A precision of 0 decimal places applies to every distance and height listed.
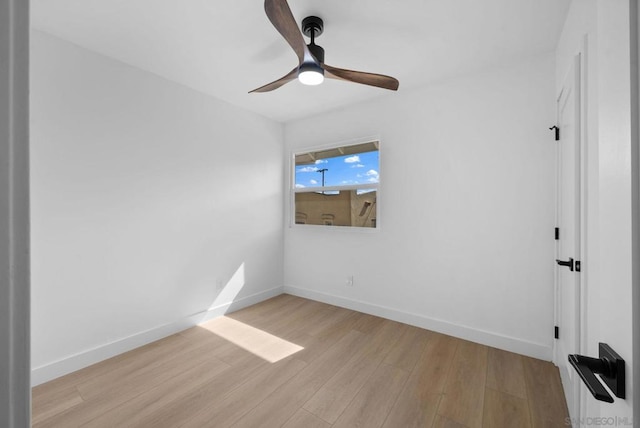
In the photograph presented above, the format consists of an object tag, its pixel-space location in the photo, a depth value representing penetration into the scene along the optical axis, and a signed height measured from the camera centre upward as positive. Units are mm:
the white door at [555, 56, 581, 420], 1457 -131
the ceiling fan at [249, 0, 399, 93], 1422 +1038
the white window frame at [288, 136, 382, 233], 3147 +317
